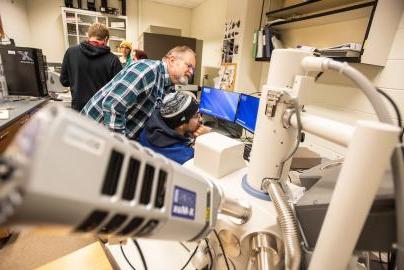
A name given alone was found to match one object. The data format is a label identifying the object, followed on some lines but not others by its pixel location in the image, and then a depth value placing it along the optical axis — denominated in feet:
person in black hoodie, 6.86
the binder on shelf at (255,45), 7.31
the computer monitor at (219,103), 6.58
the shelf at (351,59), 4.43
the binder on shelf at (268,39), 6.96
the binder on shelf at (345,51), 4.44
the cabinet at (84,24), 13.85
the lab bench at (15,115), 5.26
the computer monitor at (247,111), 5.52
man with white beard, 4.48
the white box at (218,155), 2.17
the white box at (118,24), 14.93
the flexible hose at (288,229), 1.42
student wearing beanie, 3.51
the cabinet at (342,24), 4.25
